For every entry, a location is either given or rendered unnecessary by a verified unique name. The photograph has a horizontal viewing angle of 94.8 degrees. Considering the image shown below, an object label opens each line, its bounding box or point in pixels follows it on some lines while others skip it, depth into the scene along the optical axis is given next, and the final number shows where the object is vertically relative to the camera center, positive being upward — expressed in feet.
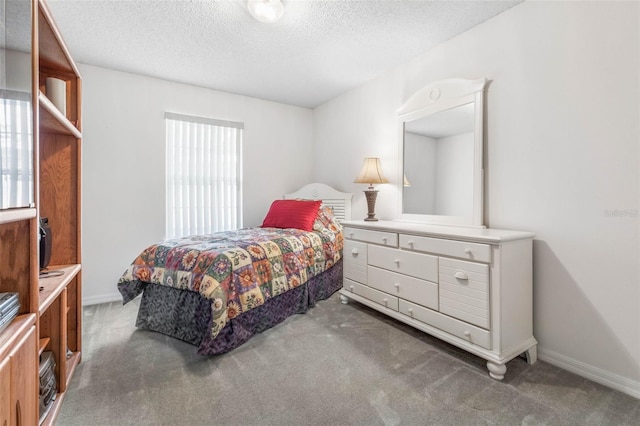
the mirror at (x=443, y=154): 7.41 +1.66
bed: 6.56 -1.79
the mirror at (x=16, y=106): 2.99 +1.13
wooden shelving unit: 3.19 -0.56
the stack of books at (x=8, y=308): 2.95 -1.01
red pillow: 10.48 -0.07
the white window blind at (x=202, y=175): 11.19 +1.48
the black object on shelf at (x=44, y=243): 4.83 -0.52
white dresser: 5.59 -1.57
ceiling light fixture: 6.48 +4.59
